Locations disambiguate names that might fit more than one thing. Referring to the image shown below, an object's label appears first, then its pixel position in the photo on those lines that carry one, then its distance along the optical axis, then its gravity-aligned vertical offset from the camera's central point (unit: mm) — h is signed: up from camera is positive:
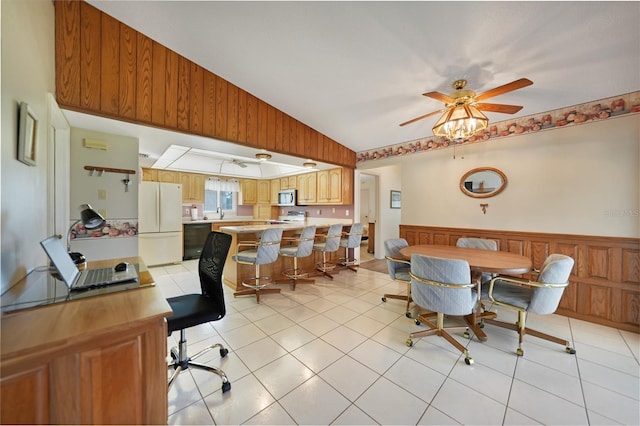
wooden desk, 729 -518
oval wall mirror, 3211 +433
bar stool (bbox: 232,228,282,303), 3021 -566
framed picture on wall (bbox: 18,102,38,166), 1212 +402
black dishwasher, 5186 -595
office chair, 1543 -665
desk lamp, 1415 -42
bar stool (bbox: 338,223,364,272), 4262 -467
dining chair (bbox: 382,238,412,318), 2666 -619
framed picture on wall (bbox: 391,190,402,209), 6052 +341
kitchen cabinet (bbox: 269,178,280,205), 6741 +634
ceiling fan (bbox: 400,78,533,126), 2031 +999
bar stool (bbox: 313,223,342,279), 3914 -478
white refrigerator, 4461 -217
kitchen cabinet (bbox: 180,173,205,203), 5766 +601
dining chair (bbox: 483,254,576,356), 1879 -717
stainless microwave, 6062 +386
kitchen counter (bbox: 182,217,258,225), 5225 -210
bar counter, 3443 -847
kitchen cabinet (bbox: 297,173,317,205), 5605 +578
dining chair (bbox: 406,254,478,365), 1863 -607
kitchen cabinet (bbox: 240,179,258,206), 6844 +615
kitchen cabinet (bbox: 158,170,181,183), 5477 +823
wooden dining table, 1978 -442
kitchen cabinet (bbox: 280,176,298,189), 6109 +786
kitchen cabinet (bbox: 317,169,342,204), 5077 +572
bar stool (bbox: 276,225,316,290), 3525 -574
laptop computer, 1126 -364
